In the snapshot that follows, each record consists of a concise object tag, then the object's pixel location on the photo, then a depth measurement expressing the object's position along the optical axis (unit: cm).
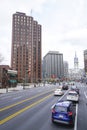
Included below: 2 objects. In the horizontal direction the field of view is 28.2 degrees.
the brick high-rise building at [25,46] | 16700
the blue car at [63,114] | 1388
